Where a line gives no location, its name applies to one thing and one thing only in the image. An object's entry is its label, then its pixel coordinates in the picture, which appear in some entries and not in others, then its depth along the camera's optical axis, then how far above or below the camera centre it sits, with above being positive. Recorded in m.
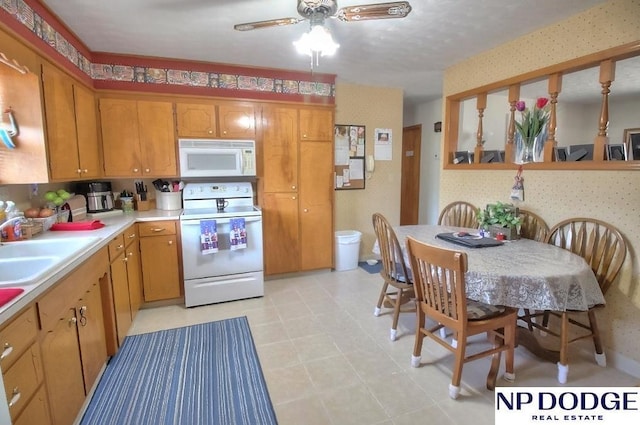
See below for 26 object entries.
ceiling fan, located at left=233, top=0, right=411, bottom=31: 1.68 +0.93
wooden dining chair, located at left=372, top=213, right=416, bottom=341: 2.36 -0.66
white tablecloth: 1.67 -0.55
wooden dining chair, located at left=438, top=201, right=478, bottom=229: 3.12 -0.38
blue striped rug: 1.71 -1.22
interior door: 5.48 +0.07
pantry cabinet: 3.51 -0.06
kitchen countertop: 1.12 -0.35
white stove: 2.93 -0.66
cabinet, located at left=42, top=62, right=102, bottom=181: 2.12 +0.44
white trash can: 3.94 -0.86
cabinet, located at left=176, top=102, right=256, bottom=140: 3.18 +0.64
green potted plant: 2.40 -0.33
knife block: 3.27 -0.20
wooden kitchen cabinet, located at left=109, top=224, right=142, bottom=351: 2.26 -0.72
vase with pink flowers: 2.53 +0.38
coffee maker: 2.94 -0.09
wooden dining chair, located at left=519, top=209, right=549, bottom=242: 2.49 -0.40
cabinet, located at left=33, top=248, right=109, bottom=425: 1.34 -0.74
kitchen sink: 1.53 -0.36
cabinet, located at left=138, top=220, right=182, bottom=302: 2.89 -0.70
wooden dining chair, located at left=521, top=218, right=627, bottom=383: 1.95 -0.52
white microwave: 3.17 +0.26
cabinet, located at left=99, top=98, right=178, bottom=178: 2.99 +0.44
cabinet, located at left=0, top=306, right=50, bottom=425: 1.06 -0.64
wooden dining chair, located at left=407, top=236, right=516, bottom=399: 1.71 -0.78
